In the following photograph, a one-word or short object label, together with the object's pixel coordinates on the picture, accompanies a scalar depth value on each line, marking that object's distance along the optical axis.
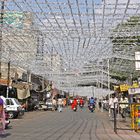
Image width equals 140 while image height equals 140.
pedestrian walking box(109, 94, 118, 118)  13.46
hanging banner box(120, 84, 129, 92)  14.91
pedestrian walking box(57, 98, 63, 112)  24.01
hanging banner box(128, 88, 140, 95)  9.87
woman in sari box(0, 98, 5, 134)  7.29
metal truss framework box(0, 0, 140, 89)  8.83
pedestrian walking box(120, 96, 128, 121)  13.74
